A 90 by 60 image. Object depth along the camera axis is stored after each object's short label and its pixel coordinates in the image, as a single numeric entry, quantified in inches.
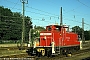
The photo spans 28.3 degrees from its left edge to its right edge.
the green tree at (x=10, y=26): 2780.0
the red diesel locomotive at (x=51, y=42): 731.4
